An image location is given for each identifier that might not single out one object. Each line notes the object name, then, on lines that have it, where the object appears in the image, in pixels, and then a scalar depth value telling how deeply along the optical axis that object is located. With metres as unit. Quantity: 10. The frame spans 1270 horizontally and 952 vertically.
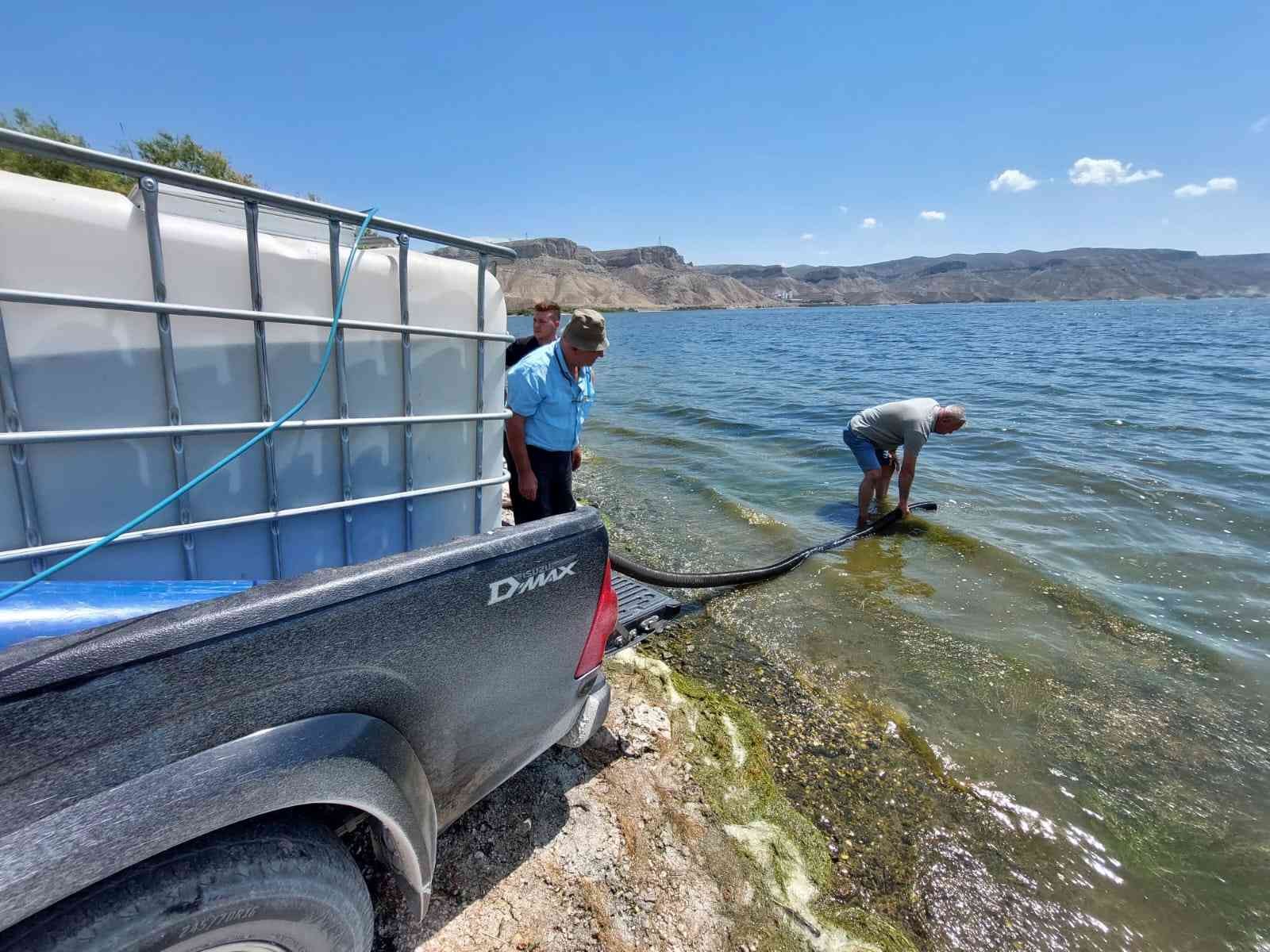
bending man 7.36
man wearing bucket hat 4.02
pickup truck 1.10
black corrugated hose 5.34
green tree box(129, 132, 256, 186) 21.69
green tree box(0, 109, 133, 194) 13.41
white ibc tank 1.91
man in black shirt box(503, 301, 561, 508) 6.29
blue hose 1.35
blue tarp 1.38
